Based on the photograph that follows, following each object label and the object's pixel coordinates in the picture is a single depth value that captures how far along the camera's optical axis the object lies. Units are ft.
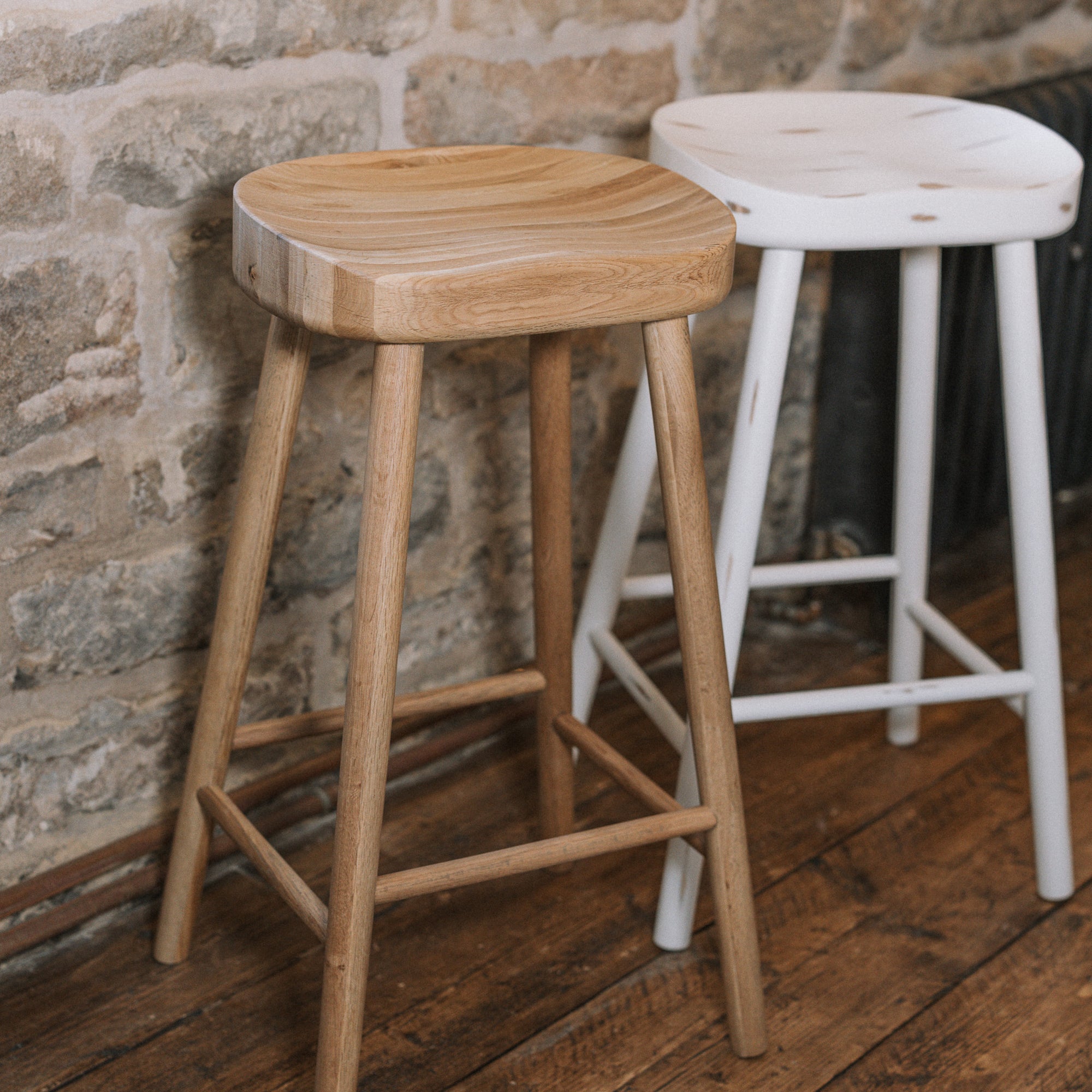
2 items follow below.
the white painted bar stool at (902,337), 8.94
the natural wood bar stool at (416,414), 8.21
